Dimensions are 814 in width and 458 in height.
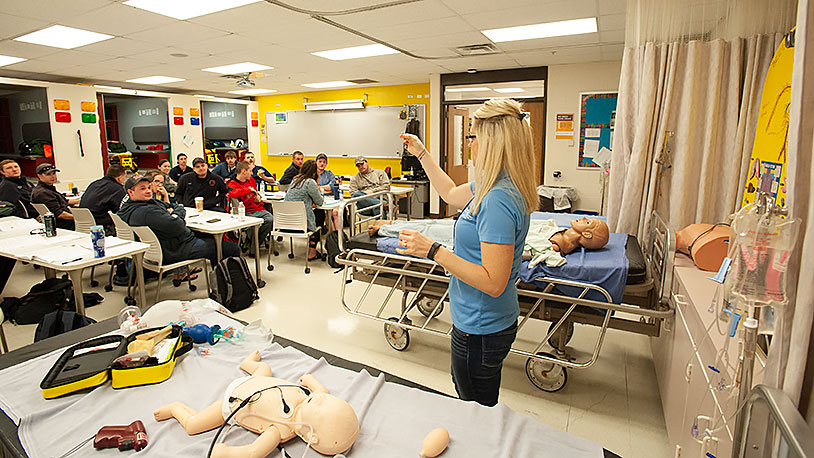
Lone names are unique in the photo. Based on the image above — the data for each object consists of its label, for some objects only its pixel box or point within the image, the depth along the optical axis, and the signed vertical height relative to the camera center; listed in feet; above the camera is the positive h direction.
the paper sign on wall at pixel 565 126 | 22.75 +1.65
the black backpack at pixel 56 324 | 8.62 -3.24
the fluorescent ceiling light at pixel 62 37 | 15.11 +4.30
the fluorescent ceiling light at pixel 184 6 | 12.17 +4.24
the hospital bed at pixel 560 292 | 7.98 -2.57
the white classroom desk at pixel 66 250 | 10.21 -2.31
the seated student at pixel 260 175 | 24.48 -0.95
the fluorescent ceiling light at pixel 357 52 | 18.44 +4.55
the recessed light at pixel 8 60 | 19.41 +4.32
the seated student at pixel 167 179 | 22.07 -1.08
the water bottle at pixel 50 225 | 12.32 -1.87
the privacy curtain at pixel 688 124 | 8.61 +0.71
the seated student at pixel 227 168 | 22.89 -0.52
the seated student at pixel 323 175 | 22.93 -0.89
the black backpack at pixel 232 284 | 13.43 -3.85
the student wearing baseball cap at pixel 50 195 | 16.63 -1.41
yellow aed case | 5.04 -2.50
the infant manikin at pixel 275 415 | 4.07 -2.48
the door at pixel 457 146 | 28.81 +0.83
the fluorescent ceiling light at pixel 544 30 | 14.90 +4.49
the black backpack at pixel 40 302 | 10.60 -3.51
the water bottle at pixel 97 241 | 10.73 -2.02
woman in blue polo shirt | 4.82 -1.01
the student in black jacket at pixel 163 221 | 12.77 -1.84
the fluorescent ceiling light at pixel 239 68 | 22.22 +4.60
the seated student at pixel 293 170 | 24.31 -0.66
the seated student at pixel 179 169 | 22.67 -0.57
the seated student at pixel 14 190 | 17.01 -1.23
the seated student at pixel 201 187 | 18.83 -1.24
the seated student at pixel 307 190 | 17.72 -1.27
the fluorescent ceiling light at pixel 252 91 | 33.68 +5.09
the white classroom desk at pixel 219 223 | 14.24 -2.19
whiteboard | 31.12 +1.94
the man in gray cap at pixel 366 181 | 22.54 -1.17
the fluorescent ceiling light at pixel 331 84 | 29.34 +4.94
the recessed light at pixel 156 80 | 25.86 +4.64
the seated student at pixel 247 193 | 19.19 -1.53
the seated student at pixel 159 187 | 16.51 -1.08
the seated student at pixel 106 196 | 15.69 -1.34
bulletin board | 21.65 +1.77
